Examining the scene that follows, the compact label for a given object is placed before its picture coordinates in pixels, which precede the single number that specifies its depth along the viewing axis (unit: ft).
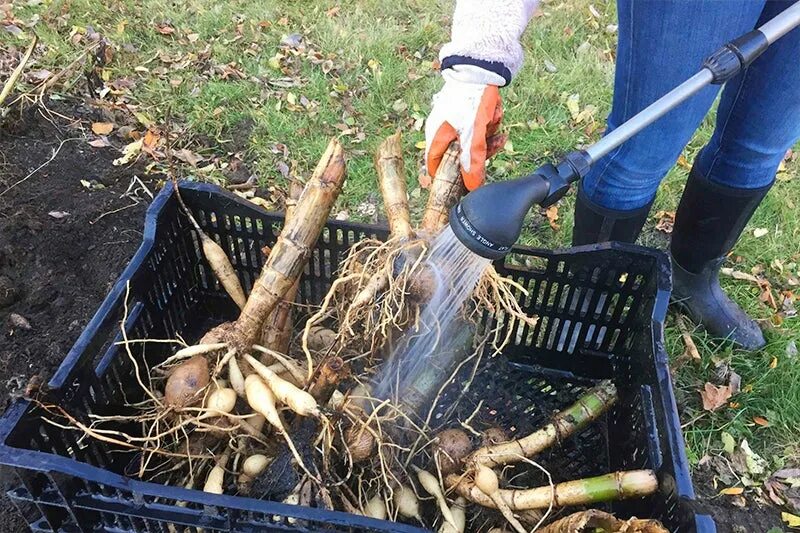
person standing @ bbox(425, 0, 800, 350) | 5.22
